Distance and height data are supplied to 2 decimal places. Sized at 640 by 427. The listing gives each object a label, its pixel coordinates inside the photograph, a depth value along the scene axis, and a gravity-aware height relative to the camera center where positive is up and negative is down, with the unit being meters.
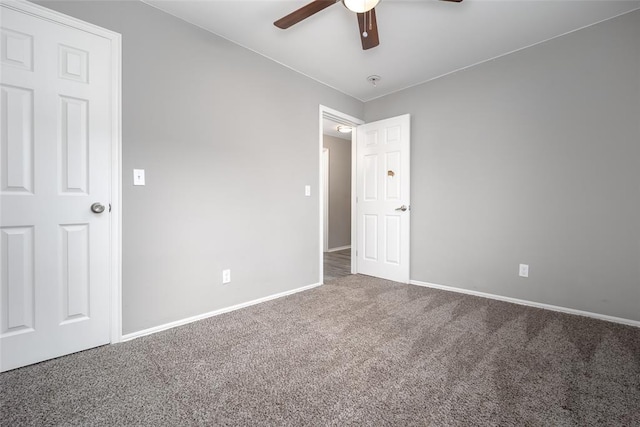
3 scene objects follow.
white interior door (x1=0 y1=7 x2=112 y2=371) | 1.56 +0.13
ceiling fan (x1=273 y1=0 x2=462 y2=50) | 1.67 +1.28
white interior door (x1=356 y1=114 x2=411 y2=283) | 3.40 +0.17
